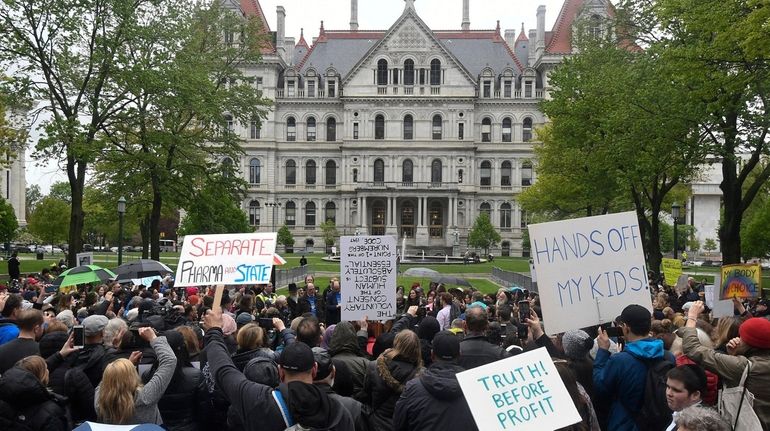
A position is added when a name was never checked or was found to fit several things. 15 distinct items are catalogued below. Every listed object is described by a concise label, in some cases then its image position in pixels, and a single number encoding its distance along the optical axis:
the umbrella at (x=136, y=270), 20.00
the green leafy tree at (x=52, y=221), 61.97
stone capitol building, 67.50
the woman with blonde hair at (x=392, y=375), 5.21
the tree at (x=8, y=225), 46.42
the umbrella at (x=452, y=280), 21.53
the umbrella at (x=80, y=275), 14.66
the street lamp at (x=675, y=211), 25.09
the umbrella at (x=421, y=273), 24.14
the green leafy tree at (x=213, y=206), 30.83
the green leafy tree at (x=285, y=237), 64.44
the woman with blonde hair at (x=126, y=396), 4.32
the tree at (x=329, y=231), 66.12
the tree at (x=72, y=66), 24.70
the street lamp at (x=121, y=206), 26.28
